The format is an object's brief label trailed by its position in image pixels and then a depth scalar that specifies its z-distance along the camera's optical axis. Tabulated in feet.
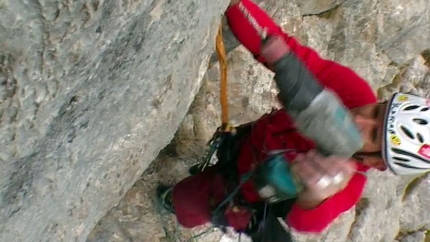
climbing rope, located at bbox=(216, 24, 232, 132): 9.07
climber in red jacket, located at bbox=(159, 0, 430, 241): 7.35
